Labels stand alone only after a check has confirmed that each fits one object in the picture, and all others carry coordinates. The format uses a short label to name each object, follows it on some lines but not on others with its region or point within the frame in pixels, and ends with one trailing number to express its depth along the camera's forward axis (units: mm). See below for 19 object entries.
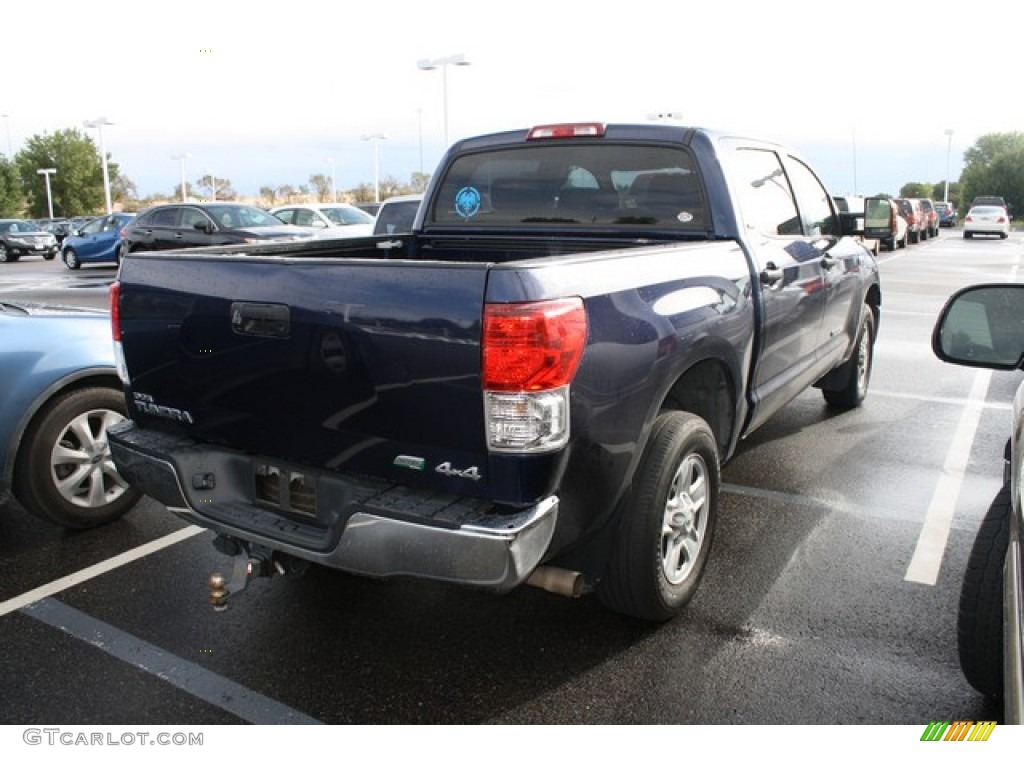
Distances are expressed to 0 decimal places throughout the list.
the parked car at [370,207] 28275
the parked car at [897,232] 27008
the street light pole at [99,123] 50250
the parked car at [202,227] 17234
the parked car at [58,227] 40219
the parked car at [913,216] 32281
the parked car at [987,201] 45509
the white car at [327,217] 19125
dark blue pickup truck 2510
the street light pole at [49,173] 62762
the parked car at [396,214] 13891
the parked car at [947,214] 53544
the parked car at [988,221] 37219
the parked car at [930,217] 37141
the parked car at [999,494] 2424
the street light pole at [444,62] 28041
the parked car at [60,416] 4098
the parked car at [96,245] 24531
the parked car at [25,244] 32000
